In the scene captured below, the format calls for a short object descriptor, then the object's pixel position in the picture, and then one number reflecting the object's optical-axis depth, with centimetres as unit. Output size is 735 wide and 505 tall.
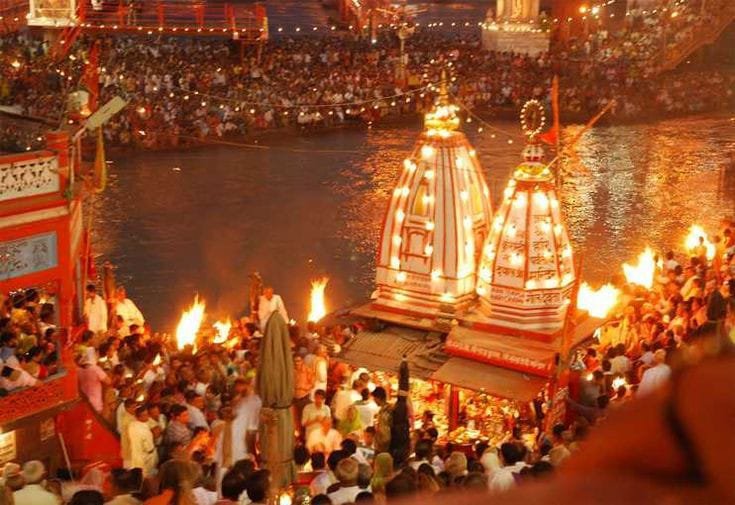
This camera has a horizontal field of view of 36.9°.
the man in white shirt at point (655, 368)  874
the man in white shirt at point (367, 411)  953
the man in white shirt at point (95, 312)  1162
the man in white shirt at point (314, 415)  912
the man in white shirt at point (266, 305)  1208
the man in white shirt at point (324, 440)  901
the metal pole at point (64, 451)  927
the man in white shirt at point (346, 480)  691
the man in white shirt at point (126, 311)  1212
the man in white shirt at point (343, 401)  955
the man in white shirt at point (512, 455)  760
